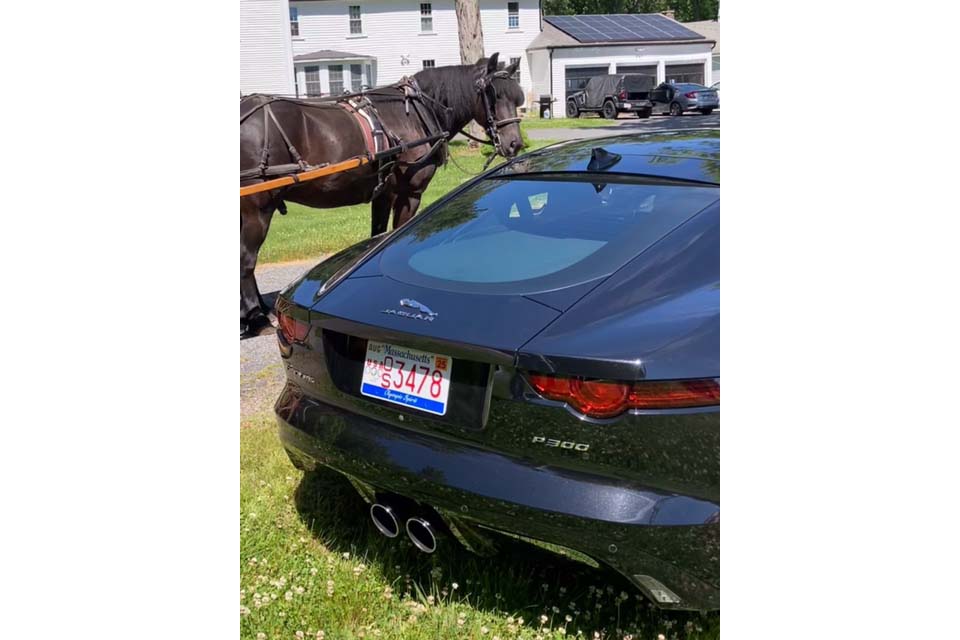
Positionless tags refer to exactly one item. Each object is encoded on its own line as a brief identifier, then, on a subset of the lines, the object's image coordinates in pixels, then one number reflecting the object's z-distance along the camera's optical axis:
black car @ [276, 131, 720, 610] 1.88
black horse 5.23
